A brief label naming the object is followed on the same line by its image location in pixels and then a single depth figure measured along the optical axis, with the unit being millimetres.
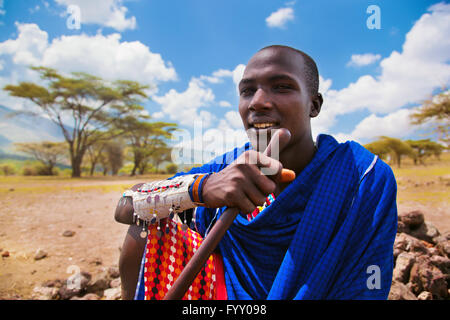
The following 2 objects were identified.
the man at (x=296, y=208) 1343
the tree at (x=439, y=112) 18109
